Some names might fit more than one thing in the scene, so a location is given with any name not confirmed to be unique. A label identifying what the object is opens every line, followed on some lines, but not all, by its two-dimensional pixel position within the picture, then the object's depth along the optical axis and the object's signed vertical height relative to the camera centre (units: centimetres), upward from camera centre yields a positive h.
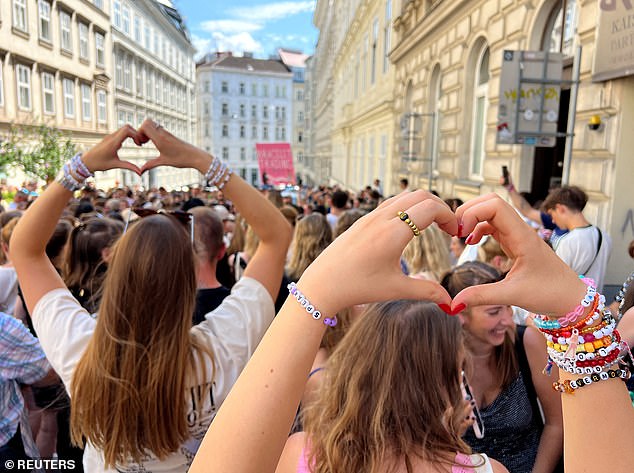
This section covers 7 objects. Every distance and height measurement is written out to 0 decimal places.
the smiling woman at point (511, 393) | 195 -91
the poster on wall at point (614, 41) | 438 +123
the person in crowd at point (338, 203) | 711 -56
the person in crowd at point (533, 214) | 451 -44
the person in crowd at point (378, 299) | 80 -23
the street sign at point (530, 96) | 533 +81
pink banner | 1407 -1
